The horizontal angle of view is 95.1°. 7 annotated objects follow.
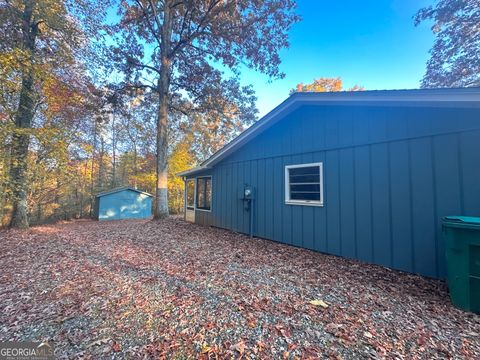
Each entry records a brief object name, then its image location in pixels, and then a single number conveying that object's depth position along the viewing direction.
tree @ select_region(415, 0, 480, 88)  7.98
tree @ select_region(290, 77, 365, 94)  17.38
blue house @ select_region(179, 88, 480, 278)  3.49
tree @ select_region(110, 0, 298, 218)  10.00
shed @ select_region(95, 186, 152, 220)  15.41
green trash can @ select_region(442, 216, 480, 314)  2.57
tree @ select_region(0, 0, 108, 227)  6.65
